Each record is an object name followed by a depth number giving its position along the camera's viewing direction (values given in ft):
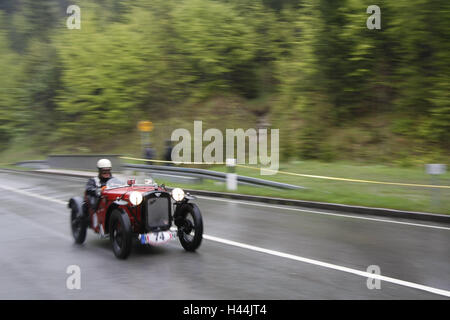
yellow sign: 73.10
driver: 26.35
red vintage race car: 22.77
